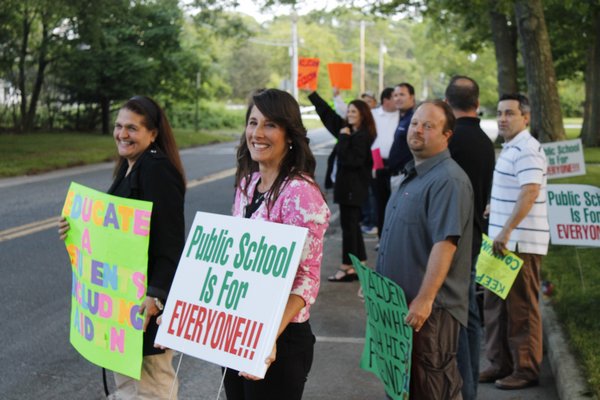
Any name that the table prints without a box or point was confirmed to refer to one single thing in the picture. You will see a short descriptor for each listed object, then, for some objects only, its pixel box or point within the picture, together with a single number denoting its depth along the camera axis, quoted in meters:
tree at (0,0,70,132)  32.00
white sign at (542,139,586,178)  9.84
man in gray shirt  4.14
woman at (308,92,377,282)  9.48
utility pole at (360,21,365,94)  73.94
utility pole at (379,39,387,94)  87.14
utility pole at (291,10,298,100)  52.56
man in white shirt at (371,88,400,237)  10.73
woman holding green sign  3.97
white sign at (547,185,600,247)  7.39
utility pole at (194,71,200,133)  38.50
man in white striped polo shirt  5.88
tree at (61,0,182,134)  34.72
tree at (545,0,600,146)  30.36
